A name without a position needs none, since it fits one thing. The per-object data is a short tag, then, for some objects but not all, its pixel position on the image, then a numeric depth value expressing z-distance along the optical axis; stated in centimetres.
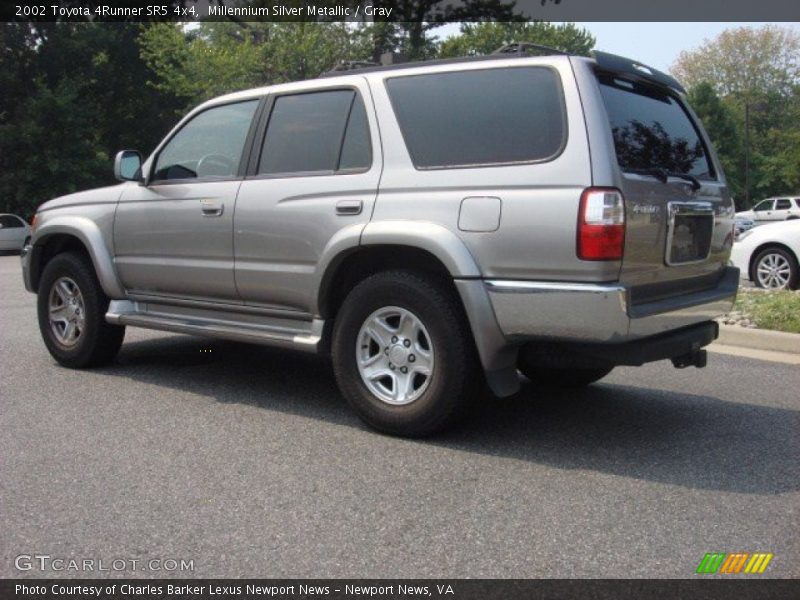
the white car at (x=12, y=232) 2680
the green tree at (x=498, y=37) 3969
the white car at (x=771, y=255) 1132
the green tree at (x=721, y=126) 6706
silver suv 411
